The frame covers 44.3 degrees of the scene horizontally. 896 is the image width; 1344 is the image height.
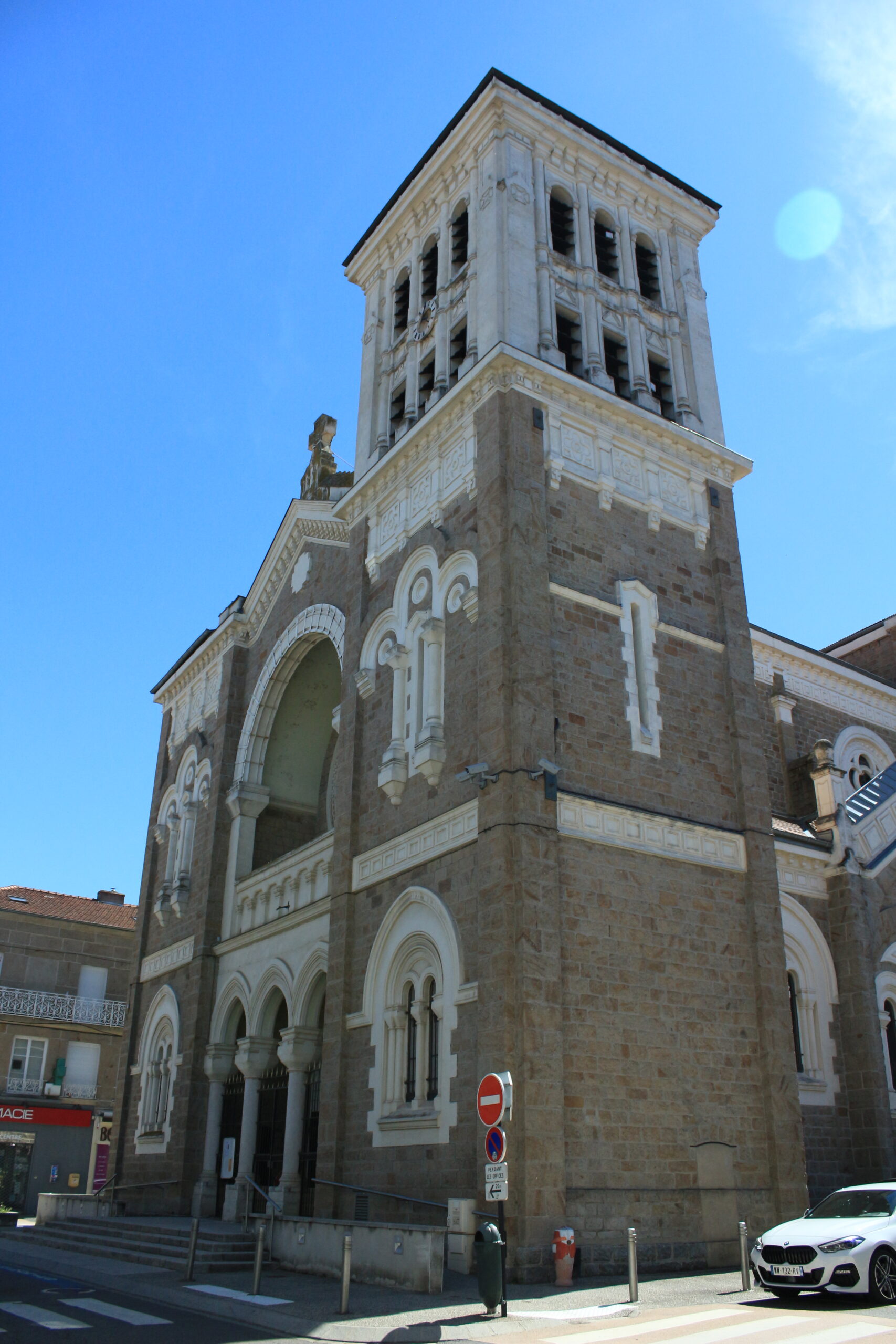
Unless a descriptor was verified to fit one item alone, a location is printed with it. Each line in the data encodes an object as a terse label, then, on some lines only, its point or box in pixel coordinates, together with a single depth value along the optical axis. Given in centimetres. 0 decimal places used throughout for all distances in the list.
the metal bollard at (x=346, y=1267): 1110
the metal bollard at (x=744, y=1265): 1262
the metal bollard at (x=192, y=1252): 1452
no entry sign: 1123
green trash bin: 1083
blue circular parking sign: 1100
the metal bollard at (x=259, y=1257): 1255
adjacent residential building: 3425
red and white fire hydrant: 1303
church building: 1540
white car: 1120
